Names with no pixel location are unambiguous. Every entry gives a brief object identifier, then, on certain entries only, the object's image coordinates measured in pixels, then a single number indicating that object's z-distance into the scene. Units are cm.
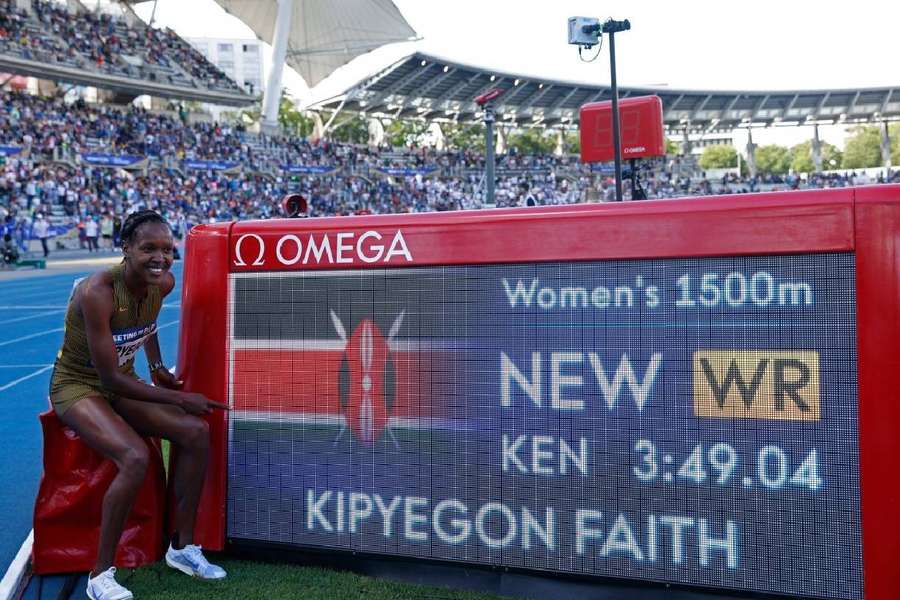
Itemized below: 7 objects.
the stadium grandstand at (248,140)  3441
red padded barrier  364
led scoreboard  263
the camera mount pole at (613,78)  1148
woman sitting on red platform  339
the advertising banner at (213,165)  4119
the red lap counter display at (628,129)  1253
